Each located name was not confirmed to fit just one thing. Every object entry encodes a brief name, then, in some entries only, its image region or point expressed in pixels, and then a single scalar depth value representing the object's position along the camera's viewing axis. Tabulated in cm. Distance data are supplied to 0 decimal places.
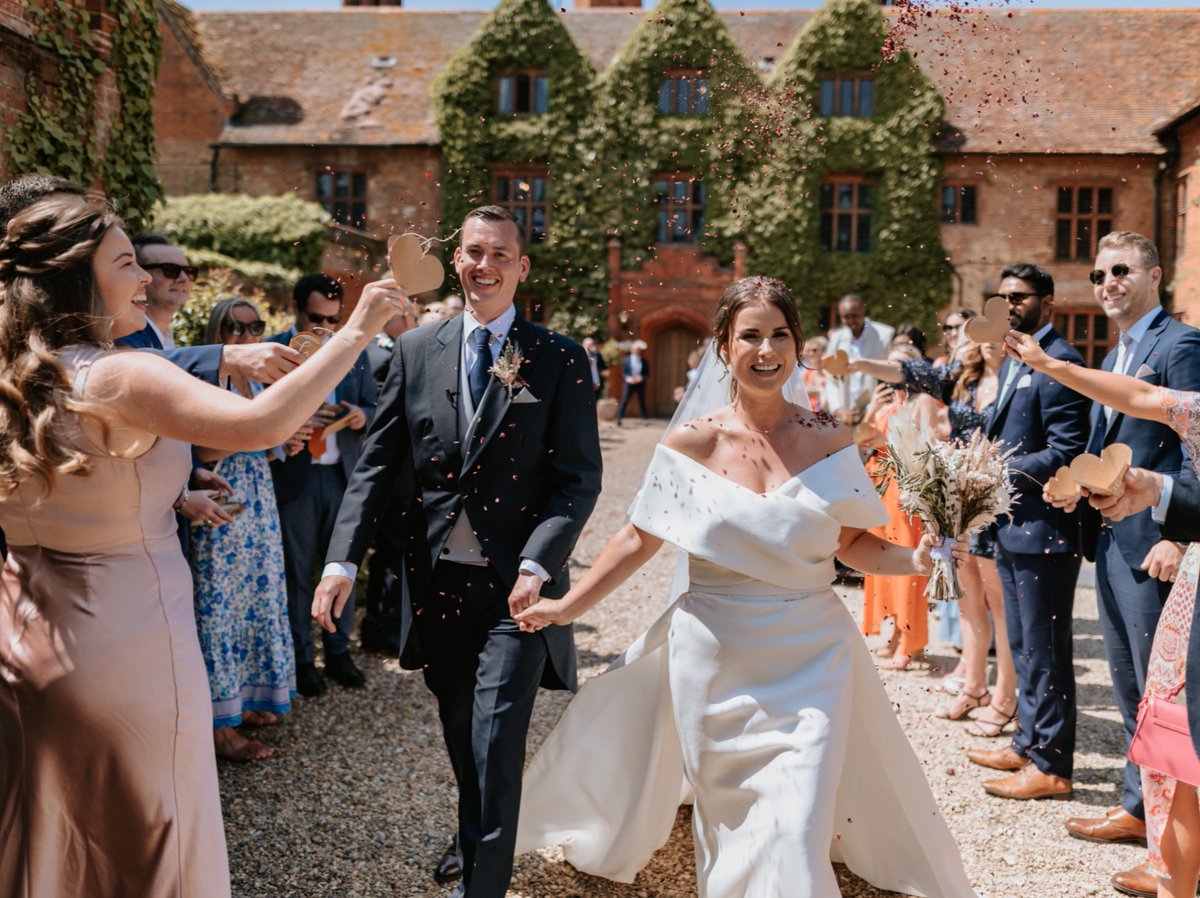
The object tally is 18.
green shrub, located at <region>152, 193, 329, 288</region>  1941
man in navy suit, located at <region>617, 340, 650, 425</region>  2375
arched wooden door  2647
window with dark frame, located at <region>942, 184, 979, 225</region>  2373
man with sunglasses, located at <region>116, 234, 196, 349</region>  470
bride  300
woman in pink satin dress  222
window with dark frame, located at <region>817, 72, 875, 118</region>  2378
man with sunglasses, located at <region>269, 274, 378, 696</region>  574
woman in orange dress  652
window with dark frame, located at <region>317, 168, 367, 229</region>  2464
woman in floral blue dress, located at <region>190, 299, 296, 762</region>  485
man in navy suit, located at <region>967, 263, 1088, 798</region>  468
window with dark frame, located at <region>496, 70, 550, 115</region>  2461
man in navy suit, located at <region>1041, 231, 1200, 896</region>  395
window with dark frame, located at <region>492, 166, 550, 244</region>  2508
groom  328
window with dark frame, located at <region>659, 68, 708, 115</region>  2150
